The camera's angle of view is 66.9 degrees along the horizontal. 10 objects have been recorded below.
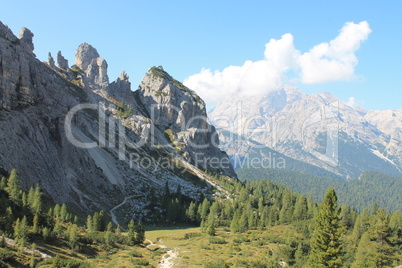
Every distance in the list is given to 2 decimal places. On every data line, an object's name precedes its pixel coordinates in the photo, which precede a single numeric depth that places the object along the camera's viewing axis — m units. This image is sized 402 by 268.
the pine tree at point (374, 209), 147.12
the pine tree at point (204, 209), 116.31
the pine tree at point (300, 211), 129.75
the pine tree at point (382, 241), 70.62
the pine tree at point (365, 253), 66.66
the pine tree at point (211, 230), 92.82
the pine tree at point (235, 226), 103.31
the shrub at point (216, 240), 84.96
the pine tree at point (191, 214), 117.32
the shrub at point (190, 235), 89.12
